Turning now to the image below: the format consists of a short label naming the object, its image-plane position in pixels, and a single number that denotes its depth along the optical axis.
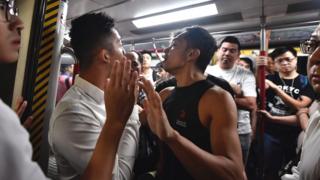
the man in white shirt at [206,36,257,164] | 2.95
